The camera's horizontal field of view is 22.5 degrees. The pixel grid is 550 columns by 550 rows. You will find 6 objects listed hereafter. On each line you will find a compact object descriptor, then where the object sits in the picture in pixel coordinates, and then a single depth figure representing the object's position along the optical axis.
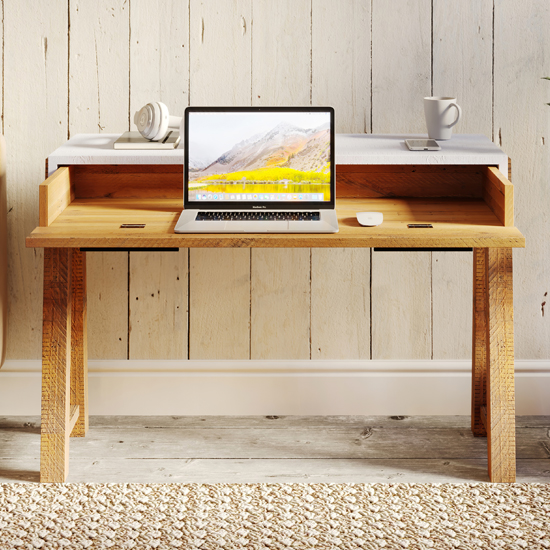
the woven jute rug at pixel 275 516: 3.56
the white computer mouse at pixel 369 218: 3.69
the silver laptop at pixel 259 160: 3.81
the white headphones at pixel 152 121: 3.92
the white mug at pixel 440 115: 3.94
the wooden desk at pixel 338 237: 3.62
